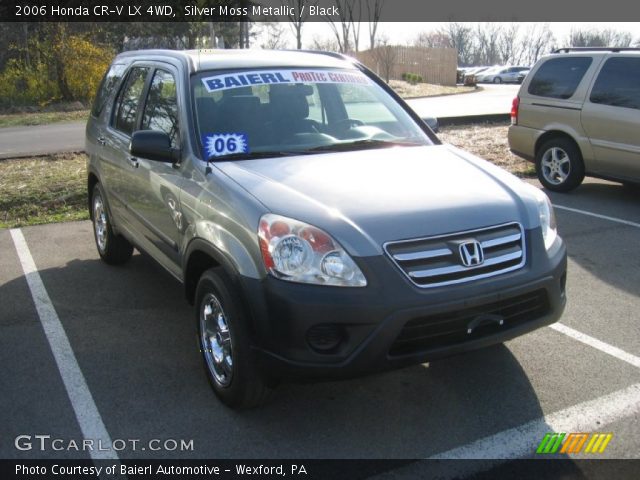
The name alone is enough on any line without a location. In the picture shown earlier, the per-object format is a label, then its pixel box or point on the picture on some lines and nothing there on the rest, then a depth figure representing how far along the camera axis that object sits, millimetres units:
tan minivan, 7680
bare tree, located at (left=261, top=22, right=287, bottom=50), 43838
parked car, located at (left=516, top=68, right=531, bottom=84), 47894
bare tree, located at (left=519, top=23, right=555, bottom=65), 98000
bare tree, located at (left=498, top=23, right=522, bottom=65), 97625
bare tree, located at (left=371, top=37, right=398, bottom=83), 32119
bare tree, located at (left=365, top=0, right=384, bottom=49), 31662
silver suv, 2930
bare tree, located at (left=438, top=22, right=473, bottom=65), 90000
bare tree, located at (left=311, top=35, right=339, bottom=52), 35844
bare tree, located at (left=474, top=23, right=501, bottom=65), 95375
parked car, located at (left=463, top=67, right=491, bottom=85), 38781
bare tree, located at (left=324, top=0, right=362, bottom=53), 31344
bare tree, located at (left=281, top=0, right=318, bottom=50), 27031
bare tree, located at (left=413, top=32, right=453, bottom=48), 89625
